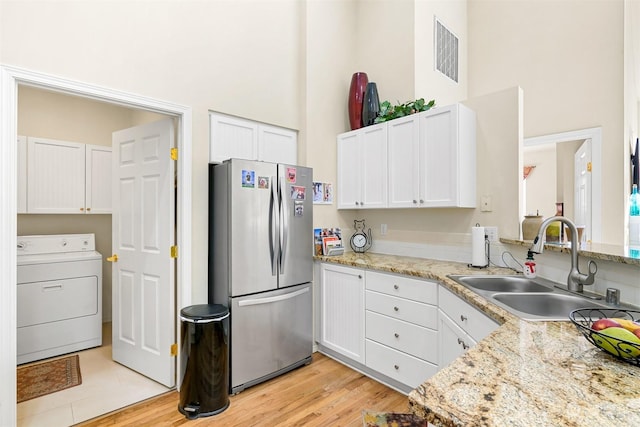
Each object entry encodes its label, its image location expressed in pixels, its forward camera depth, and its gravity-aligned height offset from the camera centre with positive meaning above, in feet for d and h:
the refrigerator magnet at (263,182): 8.77 +0.84
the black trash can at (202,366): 7.43 -3.47
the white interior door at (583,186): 11.65 +1.02
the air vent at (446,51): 12.05 +6.17
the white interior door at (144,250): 8.58 -1.02
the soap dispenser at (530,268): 7.10 -1.18
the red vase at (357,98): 11.52 +4.06
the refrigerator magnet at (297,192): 9.56 +0.62
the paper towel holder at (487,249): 8.70 -0.95
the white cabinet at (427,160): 8.66 +1.51
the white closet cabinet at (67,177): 11.23 +1.30
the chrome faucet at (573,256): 5.59 -0.74
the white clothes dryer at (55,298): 10.05 -2.73
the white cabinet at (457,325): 5.55 -2.11
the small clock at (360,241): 11.81 -1.00
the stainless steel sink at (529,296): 5.25 -1.49
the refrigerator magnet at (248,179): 8.43 +0.90
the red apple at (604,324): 3.26 -1.10
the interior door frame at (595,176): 11.35 +1.32
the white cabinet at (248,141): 9.24 +2.21
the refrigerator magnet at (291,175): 9.43 +1.10
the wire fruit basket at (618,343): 2.95 -1.20
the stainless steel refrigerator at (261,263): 8.32 -1.33
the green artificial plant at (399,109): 9.59 +3.16
